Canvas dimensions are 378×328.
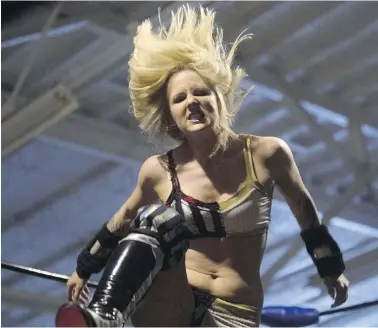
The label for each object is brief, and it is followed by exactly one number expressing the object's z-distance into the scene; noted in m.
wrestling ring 6.30
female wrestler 5.65
